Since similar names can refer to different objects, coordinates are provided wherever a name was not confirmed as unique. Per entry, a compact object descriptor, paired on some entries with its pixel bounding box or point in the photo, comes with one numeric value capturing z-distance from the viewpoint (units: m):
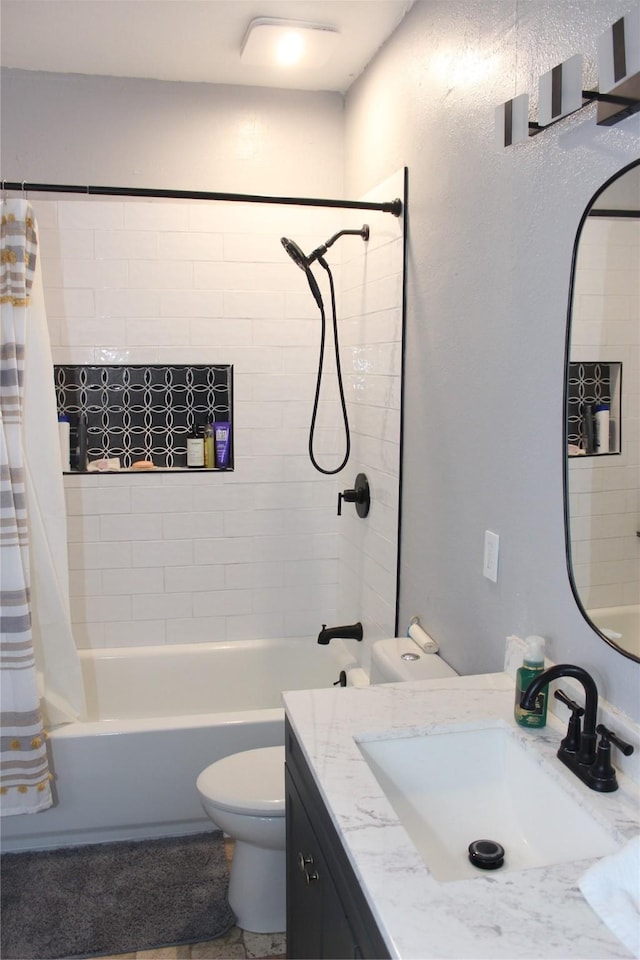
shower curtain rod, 2.31
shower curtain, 2.45
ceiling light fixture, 2.65
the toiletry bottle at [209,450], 3.42
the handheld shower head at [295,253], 2.66
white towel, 1.00
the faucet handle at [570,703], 1.40
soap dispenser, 1.55
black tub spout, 2.87
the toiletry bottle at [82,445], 3.35
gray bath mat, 2.25
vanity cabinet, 1.22
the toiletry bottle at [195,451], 3.39
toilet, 2.19
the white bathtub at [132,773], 2.65
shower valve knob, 3.04
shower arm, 2.69
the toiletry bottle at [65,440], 3.28
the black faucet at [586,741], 1.34
